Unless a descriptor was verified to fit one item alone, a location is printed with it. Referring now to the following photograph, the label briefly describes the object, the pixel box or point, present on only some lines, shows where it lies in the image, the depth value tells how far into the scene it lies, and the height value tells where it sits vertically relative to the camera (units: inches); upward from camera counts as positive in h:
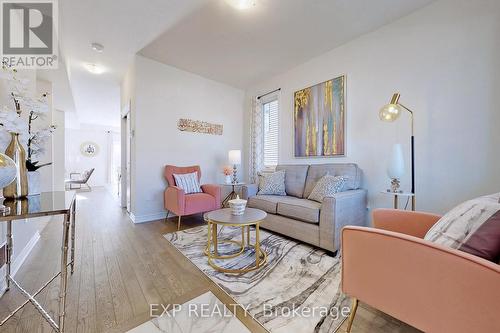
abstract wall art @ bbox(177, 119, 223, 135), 143.4 +30.0
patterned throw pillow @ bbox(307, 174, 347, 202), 94.3 -10.0
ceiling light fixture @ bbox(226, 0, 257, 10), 83.7 +68.6
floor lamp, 81.0 +21.6
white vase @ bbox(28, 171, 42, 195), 55.1 -4.4
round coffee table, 70.0 -19.8
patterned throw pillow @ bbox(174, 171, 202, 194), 126.7 -10.3
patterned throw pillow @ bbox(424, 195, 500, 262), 31.7 -11.1
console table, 39.4 -9.0
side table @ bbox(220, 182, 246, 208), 151.7 -23.4
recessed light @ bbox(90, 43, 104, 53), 111.4 +67.5
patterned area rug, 48.9 -36.9
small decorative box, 79.0 -15.7
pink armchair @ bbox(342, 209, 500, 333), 29.0 -19.8
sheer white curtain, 163.8 +20.3
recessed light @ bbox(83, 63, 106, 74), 136.5 +68.9
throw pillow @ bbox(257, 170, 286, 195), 122.0 -11.1
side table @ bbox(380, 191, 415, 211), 79.6 -11.3
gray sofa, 81.4 -18.9
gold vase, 49.8 -0.6
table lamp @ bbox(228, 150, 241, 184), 145.0 +6.5
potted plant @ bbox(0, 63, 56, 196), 48.0 +9.6
